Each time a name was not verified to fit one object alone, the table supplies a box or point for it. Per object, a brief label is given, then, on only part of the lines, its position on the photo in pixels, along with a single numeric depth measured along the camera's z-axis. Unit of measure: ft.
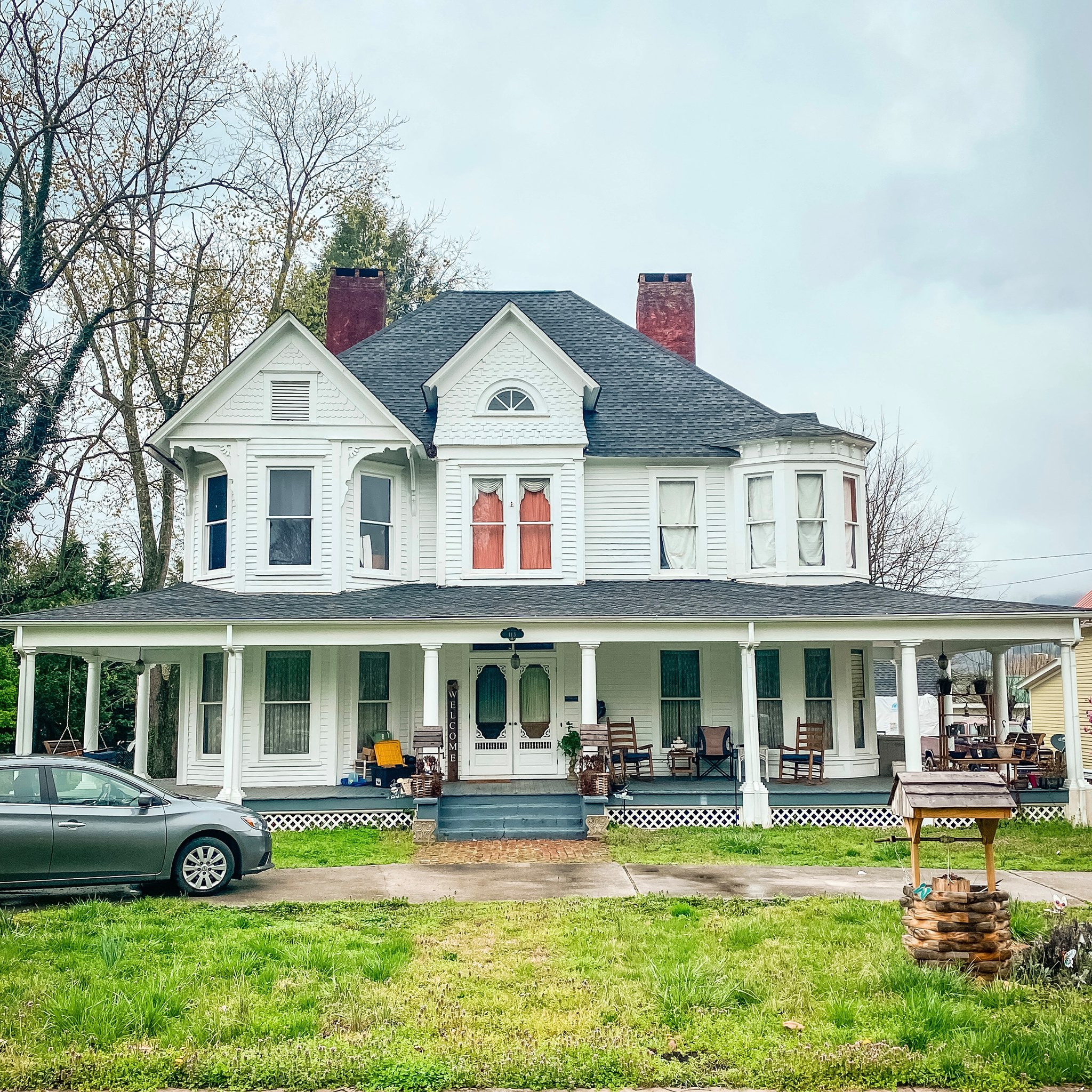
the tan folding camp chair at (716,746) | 61.41
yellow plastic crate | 58.80
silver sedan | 35.45
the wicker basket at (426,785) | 53.52
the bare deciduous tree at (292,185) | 100.68
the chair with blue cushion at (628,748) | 62.13
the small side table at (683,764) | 62.49
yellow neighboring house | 114.21
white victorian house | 61.77
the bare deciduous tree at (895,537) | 125.80
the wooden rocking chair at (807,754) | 62.34
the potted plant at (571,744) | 59.41
